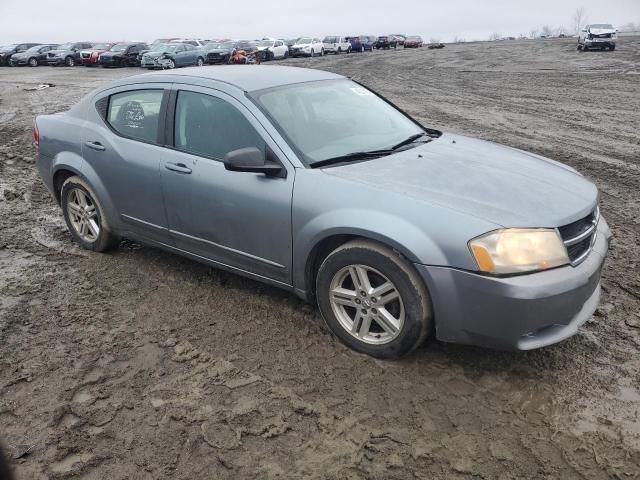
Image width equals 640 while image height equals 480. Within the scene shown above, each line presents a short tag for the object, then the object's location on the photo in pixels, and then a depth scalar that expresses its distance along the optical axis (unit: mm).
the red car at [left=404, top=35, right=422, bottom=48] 59906
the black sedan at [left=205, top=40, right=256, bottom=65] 34750
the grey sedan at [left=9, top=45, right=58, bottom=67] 37688
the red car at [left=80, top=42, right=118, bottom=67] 35188
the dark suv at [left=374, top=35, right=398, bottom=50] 58250
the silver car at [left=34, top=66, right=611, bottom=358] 2965
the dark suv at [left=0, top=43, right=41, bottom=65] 39031
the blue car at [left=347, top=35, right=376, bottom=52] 50469
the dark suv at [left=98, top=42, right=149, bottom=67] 34000
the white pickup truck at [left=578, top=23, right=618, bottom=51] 34531
